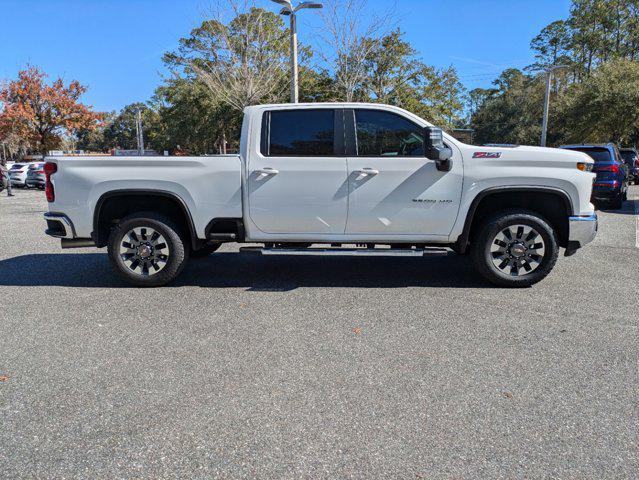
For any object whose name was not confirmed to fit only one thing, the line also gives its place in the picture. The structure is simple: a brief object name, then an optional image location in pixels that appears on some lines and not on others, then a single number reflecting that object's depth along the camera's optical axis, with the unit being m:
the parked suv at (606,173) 13.53
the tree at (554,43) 58.22
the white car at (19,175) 26.35
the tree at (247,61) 19.06
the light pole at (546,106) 28.54
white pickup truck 5.57
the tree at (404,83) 20.86
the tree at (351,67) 19.27
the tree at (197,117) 28.03
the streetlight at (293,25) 12.81
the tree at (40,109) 36.12
